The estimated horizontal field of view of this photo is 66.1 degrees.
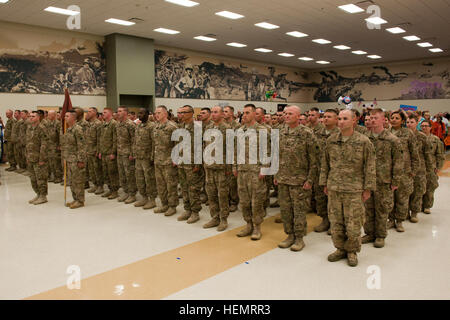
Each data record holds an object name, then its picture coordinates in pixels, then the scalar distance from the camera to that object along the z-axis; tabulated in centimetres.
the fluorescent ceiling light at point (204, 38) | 1425
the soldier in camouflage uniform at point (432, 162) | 524
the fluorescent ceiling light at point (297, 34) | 1362
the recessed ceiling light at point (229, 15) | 1097
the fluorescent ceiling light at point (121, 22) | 1151
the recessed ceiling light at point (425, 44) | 1573
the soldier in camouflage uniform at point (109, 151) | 676
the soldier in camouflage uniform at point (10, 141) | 1014
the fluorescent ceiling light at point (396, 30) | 1301
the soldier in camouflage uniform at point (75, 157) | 611
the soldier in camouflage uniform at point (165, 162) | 557
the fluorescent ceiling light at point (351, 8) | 1036
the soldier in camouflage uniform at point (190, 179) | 523
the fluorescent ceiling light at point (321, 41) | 1503
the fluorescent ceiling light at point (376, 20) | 1159
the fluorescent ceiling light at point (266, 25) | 1223
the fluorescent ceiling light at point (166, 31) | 1284
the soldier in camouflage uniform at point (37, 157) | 625
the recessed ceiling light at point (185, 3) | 975
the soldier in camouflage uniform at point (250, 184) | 439
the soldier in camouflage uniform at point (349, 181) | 352
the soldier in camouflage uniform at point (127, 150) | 652
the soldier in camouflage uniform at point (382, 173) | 407
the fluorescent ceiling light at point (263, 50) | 1703
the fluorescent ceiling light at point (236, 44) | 1555
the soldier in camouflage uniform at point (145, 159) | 604
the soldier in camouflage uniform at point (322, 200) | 485
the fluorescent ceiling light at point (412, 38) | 1449
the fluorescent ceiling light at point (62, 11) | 1016
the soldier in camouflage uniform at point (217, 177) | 482
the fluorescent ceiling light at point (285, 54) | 1823
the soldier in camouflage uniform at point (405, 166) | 464
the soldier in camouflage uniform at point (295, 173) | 399
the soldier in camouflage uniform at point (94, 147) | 703
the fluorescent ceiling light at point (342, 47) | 1636
